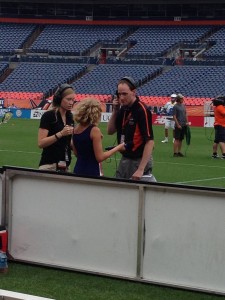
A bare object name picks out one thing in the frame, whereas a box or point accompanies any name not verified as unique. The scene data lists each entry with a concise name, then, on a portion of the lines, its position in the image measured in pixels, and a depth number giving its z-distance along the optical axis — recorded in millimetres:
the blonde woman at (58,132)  8602
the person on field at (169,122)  26464
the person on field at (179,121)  21406
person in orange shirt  20297
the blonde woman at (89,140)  8055
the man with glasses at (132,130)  8273
